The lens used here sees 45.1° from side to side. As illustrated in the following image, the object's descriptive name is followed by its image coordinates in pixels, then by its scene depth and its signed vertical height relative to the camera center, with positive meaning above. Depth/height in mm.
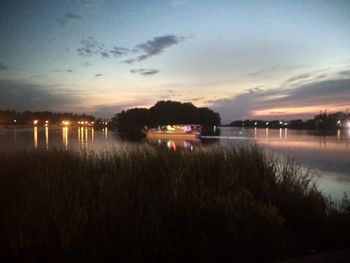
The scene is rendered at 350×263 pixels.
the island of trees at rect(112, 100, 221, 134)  144750 +1733
